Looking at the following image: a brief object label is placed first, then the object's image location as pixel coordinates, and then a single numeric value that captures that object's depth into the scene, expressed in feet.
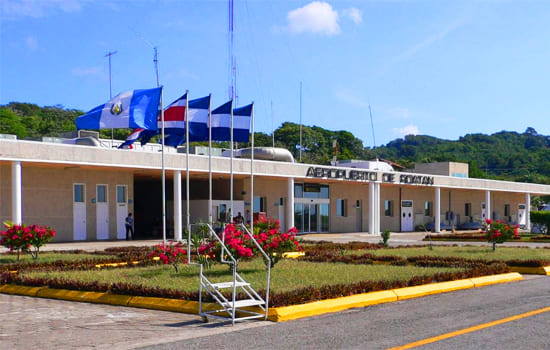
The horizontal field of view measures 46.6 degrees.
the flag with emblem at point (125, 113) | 67.72
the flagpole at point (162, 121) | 69.16
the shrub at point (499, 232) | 71.97
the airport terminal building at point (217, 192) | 96.68
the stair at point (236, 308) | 31.71
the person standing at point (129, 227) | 112.27
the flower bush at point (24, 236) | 60.39
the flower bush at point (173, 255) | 47.85
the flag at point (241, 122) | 83.66
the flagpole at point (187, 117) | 71.75
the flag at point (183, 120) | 76.18
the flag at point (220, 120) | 81.97
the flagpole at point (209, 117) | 77.41
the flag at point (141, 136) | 72.90
